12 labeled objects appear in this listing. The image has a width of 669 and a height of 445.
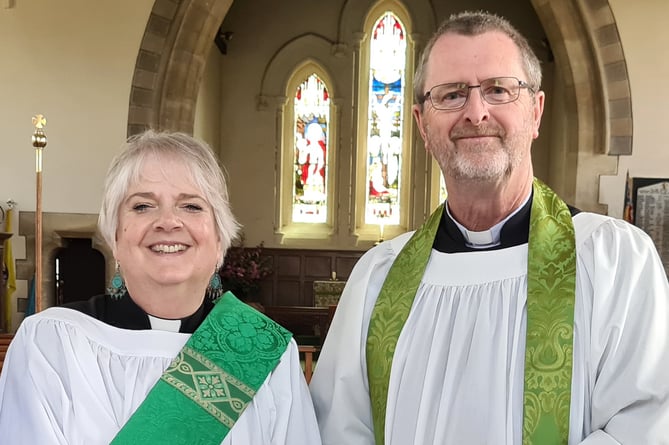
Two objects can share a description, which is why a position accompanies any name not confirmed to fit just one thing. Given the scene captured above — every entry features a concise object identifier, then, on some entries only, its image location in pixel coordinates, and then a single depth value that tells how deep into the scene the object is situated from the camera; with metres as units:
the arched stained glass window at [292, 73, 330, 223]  9.95
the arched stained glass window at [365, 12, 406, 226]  9.89
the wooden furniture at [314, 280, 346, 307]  8.31
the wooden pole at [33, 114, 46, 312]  4.45
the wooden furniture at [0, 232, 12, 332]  5.87
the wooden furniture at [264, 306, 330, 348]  6.65
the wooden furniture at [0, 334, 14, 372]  3.54
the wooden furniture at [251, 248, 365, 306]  9.49
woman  1.44
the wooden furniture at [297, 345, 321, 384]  3.75
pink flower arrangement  8.54
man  1.37
